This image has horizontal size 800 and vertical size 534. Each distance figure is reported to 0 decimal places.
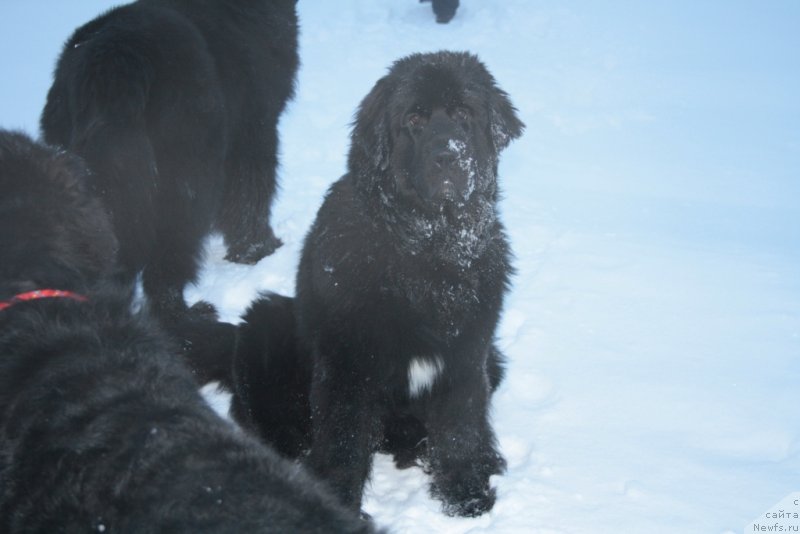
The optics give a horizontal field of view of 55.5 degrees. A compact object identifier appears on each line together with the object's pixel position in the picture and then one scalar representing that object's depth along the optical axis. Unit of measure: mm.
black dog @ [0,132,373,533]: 1411
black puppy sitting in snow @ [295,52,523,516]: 2684
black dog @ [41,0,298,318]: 3262
